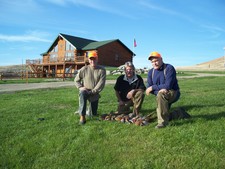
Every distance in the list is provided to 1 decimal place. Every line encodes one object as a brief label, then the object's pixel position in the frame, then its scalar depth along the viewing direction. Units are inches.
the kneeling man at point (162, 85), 221.3
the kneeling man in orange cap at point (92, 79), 274.1
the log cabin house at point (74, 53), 1995.6
